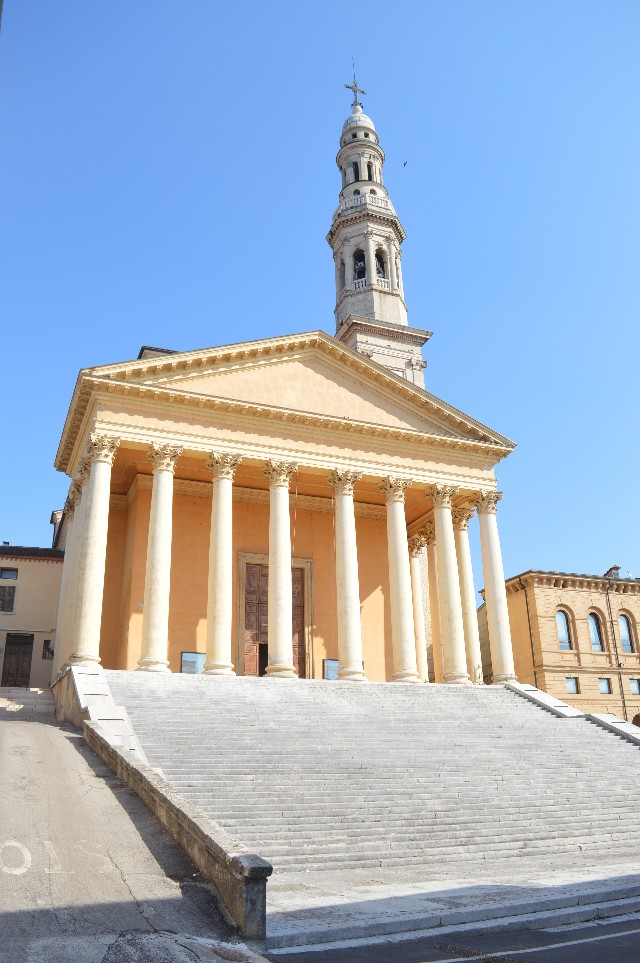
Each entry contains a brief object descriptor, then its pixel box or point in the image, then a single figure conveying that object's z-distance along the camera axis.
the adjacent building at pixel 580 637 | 39.97
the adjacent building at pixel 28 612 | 32.91
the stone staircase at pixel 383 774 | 11.93
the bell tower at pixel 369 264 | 46.03
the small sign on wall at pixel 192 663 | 26.52
